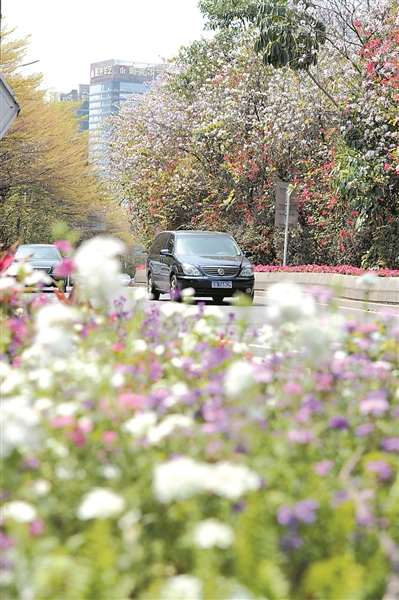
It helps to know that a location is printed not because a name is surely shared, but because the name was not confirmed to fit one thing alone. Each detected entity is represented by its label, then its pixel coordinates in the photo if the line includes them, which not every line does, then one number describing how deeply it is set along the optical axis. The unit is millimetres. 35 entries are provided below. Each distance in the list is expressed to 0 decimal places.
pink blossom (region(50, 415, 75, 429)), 6133
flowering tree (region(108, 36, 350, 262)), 63125
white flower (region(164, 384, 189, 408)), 7000
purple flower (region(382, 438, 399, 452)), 6176
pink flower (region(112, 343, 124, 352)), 9547
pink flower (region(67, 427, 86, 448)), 5891
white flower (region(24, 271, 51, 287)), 11262
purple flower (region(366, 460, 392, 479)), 5516
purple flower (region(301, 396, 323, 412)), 6500
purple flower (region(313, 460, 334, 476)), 5652
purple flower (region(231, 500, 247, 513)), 5230
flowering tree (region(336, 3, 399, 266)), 49500
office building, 115100
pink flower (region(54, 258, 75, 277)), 9533
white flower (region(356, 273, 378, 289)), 9953
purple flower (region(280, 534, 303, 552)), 5020
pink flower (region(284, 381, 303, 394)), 6953
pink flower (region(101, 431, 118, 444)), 5883
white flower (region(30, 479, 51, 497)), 5465
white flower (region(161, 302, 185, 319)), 10695
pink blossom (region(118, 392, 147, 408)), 6734
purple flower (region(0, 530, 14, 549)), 4996
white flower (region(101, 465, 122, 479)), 5582
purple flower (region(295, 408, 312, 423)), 6366
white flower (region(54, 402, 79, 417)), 6512
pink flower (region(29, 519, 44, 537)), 5055
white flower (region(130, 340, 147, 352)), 9452
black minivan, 38750
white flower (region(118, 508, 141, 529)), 5012
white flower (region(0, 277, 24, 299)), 11305
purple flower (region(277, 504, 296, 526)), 4965
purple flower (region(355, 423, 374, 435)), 6367
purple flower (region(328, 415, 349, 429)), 6262
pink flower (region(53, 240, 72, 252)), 10992
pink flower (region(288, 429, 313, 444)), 5941
